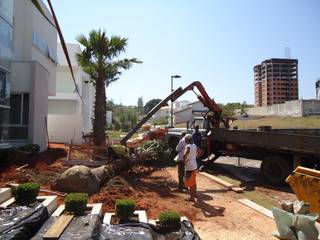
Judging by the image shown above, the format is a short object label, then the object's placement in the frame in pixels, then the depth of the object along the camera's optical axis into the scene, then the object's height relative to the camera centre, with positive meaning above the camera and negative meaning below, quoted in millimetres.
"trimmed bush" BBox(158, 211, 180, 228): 6129 -1591
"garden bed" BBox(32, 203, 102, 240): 5027 -1515
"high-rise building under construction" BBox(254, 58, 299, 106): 102812 +14370
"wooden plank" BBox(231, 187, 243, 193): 10877 -1874
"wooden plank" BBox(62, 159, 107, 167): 12606 -1271
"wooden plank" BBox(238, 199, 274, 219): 8133 -1918
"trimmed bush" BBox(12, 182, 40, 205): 6684 -1262
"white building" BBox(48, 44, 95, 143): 27906 +1720
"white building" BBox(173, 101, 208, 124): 75938 +2924
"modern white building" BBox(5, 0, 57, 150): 16016 +2037
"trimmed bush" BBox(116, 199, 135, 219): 6535 -1504
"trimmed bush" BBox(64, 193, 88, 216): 6430 -1398
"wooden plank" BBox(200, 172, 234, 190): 11525 -1799
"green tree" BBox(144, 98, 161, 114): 126100 +9019
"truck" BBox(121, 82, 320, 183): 11484 -521
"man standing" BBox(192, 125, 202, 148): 15672 -379
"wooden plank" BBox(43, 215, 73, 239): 4938 -1496
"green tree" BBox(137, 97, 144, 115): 116188 +8238
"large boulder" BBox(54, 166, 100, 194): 8852 -1369
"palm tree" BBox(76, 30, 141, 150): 15857 +2953
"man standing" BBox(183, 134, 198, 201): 9496 -1010
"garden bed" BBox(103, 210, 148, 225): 6467 -1676
